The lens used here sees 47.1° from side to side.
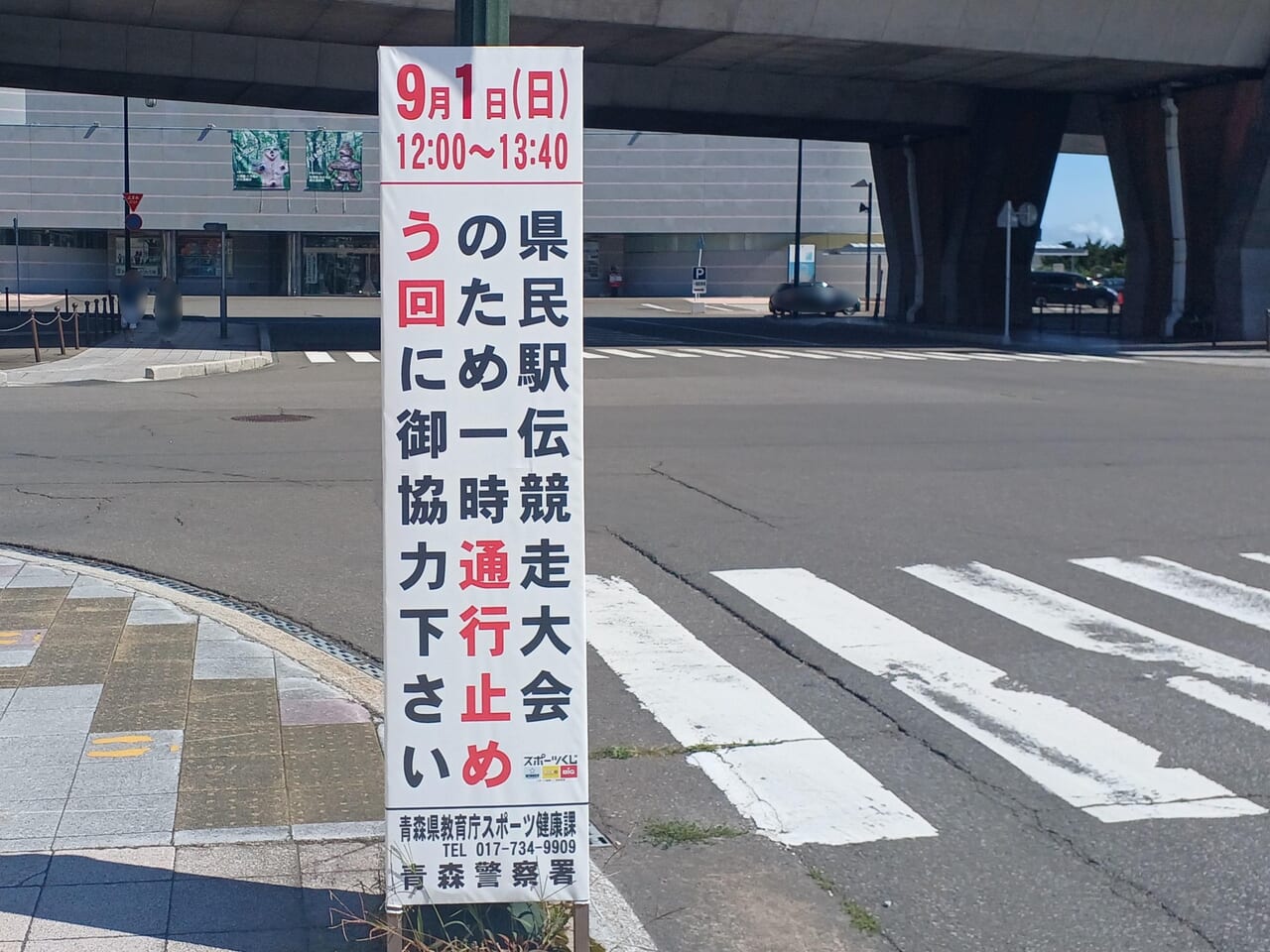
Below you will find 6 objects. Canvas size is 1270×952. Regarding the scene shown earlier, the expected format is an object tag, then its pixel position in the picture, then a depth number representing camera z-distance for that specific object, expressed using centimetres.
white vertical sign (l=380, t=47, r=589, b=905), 367
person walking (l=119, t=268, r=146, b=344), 3731
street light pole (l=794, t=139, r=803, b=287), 5962
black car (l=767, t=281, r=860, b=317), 5781
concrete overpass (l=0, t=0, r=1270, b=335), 3050
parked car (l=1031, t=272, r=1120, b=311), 6112
